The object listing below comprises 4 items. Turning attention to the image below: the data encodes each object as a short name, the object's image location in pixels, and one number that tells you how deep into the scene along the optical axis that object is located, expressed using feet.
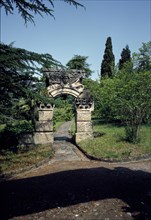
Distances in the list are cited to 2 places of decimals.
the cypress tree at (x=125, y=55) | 134.83
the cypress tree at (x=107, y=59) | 138.00
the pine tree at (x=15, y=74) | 22.53
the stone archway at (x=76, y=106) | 52.37
